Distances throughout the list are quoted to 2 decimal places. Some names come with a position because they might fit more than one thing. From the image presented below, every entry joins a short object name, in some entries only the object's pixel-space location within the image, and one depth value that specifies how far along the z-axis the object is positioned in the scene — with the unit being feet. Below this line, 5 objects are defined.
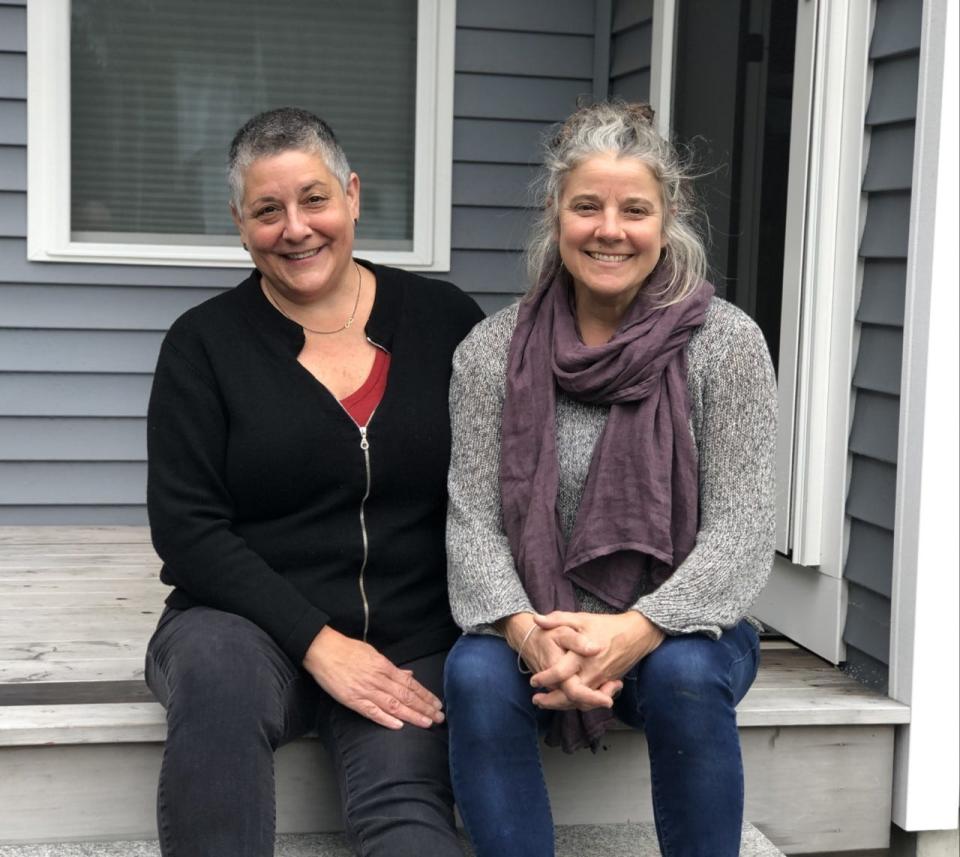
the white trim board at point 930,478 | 7.32
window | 12.37
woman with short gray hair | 6.63
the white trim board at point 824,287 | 8.22
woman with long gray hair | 6.19
